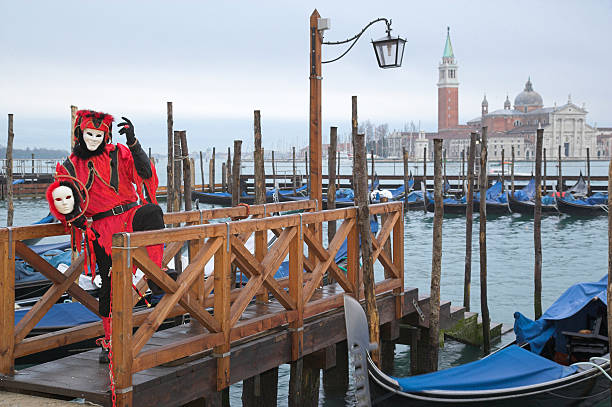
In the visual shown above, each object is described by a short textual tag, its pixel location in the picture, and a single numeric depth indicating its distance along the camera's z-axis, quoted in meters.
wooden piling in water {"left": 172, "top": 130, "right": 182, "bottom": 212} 9.55
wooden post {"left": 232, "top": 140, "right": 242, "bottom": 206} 10.06
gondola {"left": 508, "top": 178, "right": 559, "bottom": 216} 23.47
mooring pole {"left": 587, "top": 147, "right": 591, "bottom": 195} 25.03
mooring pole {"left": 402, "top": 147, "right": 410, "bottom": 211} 22.77
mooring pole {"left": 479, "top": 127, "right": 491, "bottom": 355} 6.93
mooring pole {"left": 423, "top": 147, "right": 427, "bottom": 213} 23.95
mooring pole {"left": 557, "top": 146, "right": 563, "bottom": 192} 25.05
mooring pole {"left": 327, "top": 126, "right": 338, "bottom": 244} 10.28
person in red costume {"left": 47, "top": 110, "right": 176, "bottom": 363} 3.35
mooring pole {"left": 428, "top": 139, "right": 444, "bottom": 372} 5.62
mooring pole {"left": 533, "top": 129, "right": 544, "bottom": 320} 8.08
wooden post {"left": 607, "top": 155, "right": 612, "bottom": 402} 3.55
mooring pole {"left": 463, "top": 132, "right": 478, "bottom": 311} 8.34
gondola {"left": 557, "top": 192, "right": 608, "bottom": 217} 22.80
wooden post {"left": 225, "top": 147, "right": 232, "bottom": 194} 24.97
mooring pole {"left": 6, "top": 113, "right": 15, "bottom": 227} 12.23
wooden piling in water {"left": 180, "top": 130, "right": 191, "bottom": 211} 9.23
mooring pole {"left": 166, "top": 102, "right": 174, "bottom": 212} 10.78
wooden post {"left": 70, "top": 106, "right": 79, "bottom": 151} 8.37
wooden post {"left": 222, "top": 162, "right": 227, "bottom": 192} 28.15
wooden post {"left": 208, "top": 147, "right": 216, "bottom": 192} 28.31
